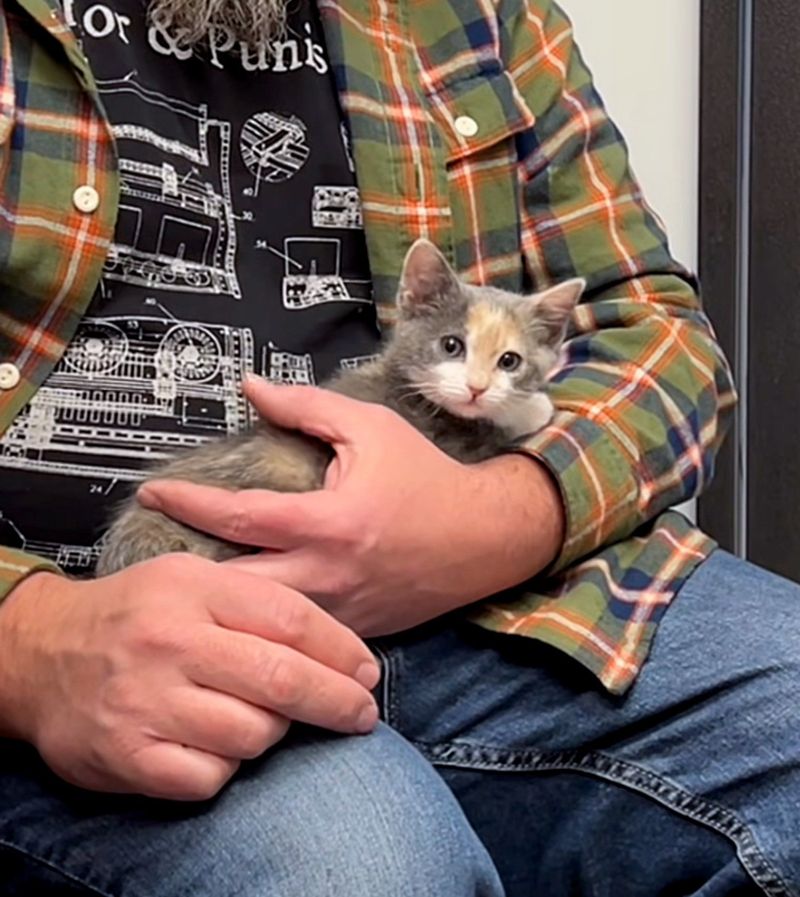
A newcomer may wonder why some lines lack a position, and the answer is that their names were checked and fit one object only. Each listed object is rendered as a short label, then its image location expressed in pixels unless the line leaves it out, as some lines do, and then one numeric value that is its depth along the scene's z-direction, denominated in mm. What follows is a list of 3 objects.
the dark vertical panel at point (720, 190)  1671
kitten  1049
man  758
